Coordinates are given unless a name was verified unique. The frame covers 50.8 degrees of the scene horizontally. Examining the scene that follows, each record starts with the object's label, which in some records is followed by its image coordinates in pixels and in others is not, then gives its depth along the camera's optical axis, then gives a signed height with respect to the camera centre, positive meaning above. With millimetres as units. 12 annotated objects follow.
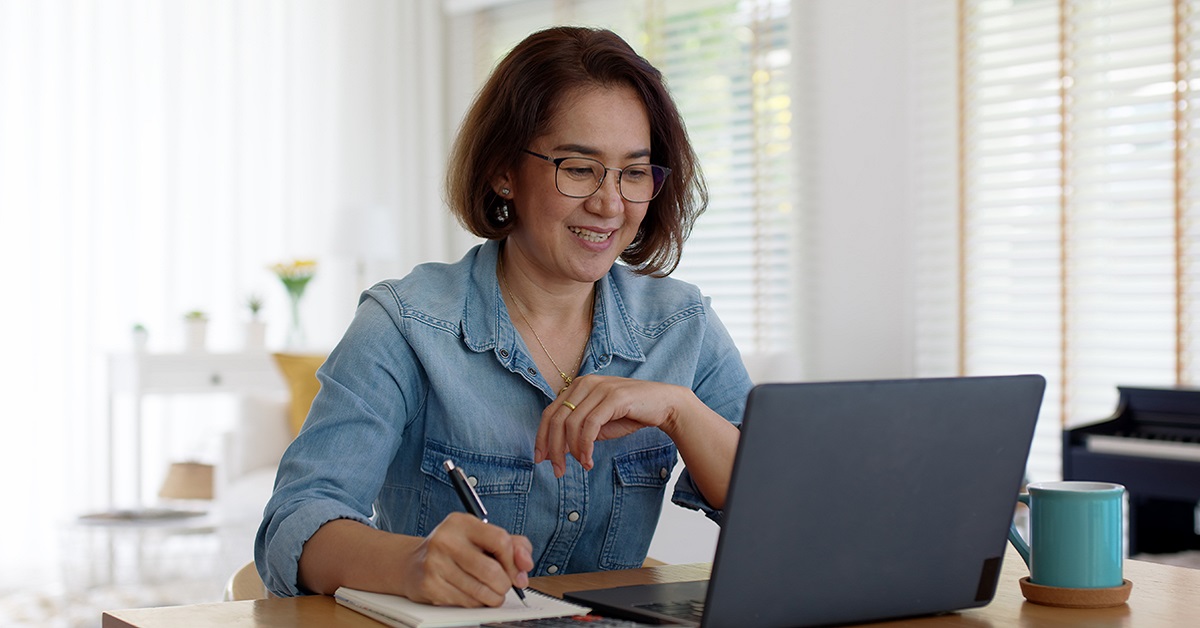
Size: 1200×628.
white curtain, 4422 +495
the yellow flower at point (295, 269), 4574 +133
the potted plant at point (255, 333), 4535 -98
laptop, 872 -147
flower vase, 4594 -93
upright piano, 2832 -358
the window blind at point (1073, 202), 3375 +286
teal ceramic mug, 1030 -191
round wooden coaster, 1032 -241
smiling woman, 1269 -63
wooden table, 979 -248
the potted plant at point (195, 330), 4367 -84
